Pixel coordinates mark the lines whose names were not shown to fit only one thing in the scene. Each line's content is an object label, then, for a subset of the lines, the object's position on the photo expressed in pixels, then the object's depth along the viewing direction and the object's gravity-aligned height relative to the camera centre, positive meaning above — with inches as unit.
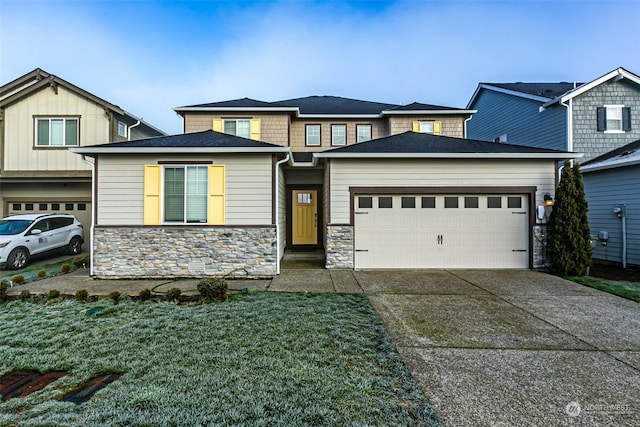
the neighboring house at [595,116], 434.0 +141.2
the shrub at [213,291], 204.8 -49.0
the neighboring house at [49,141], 445.4 +108.9
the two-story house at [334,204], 279.6 +11.8
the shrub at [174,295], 208.2 -52.3
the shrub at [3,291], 210.1 -49.8
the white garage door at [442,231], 308.3 -15.1
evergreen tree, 281.7 -11.5
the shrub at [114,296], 205.3 -53.2
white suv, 323.6 -22.4
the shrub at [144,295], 208.8 -52.7
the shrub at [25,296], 211.0 -53.8
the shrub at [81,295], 208.8 -52.5
